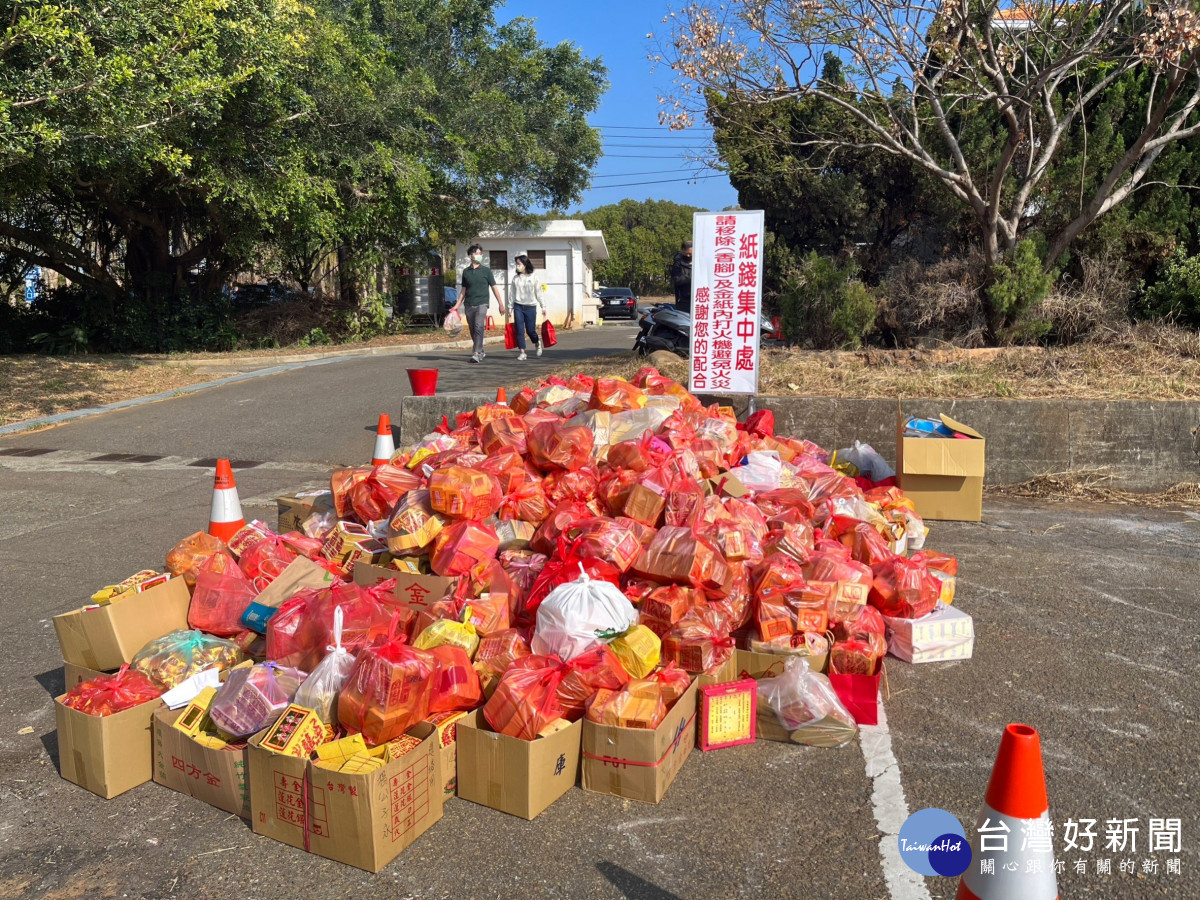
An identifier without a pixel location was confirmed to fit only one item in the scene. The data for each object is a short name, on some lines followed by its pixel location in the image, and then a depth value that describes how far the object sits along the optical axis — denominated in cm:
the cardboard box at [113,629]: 348
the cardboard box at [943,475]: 621
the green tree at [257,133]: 884
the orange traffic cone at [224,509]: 515
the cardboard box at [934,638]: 396
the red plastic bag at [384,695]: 281
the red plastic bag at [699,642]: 341
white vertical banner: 734
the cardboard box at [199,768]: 283
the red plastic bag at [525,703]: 286
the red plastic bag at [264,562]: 407
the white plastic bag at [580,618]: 337
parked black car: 3656
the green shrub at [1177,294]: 955
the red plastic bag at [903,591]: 401
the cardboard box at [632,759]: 287
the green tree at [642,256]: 5759
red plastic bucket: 829
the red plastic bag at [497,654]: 326
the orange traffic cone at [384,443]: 637
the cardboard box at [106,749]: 293
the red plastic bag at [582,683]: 308
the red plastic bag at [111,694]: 304
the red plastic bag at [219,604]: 374
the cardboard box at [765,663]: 347
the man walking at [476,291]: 1323
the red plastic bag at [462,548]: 396
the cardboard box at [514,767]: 279
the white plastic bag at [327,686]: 293
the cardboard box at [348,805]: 254
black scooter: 1296
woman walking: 1406
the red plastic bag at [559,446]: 485
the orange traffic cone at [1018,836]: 203
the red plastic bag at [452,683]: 298
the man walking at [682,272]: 1215
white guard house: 2880
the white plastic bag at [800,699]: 326
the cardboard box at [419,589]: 382
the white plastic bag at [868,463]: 669
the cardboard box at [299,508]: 520
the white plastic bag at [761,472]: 525
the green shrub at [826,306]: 1020
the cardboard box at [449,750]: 289
